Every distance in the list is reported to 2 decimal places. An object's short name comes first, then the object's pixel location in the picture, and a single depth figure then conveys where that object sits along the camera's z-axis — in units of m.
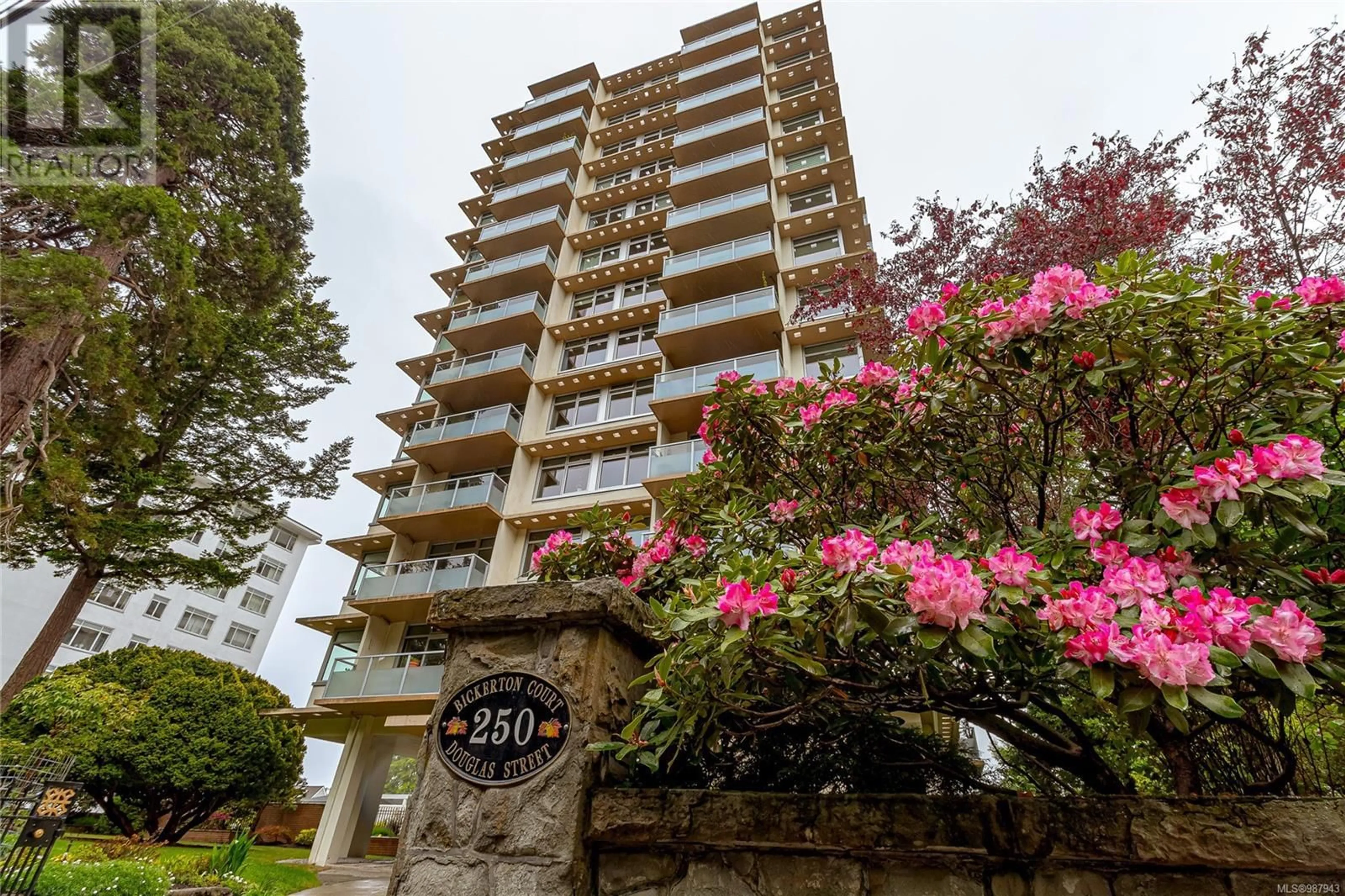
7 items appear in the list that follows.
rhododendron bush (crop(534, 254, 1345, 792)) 1.55
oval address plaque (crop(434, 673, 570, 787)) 2.22
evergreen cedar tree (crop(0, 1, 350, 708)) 8.78
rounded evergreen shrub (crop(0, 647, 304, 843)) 11.79
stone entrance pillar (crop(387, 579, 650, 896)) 2.07
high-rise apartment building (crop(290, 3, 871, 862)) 14.23
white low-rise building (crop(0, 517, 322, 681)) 21.59
